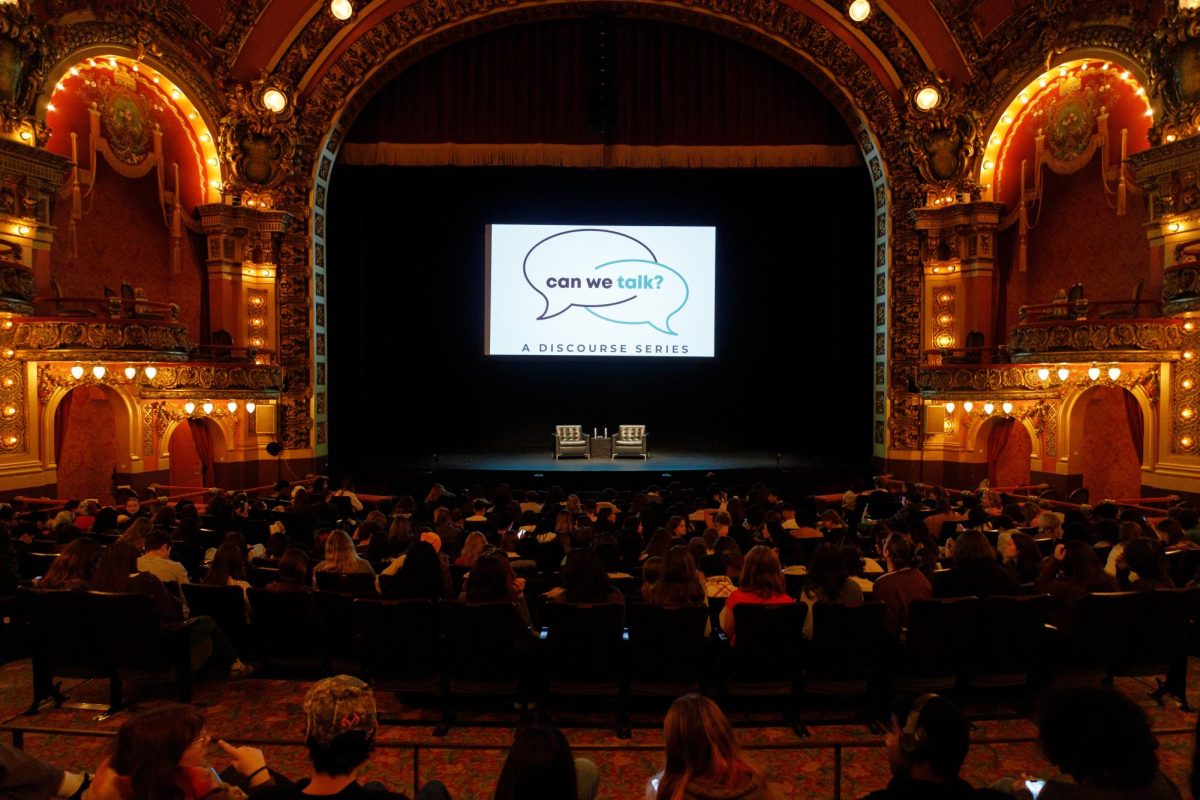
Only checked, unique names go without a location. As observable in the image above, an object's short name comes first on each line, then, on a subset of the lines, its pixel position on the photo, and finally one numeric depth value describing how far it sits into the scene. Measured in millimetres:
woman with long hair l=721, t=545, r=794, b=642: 4887
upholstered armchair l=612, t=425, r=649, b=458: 18094
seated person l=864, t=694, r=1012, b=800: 2432
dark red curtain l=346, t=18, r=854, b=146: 17766
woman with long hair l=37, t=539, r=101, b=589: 5148
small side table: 18156
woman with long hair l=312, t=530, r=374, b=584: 5840
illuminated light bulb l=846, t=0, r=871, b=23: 16062
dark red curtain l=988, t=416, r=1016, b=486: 15953
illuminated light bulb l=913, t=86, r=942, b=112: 16062
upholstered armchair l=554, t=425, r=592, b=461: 18031
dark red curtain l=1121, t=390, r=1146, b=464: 13625
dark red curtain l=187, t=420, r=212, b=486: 15734
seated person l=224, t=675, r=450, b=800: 2469
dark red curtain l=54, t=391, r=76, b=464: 14477
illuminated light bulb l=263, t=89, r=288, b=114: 15953
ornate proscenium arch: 16719
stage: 15789
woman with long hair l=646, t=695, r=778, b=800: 2428
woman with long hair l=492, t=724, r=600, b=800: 2219
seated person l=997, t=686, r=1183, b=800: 2270
